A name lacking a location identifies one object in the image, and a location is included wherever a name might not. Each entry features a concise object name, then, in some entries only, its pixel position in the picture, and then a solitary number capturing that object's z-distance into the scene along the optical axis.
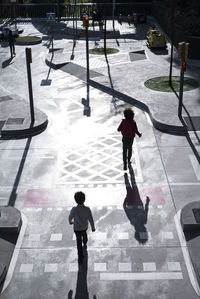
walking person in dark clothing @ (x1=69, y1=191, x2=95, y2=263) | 7.70
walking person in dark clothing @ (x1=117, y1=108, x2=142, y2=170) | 11.54
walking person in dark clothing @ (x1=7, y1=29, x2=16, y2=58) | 26.59
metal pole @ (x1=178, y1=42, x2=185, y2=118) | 14.33
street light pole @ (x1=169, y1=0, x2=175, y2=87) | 19.55
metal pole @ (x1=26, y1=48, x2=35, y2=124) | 14.40
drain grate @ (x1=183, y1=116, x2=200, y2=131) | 14.54
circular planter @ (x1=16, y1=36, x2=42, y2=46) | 32.25
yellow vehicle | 27.91
